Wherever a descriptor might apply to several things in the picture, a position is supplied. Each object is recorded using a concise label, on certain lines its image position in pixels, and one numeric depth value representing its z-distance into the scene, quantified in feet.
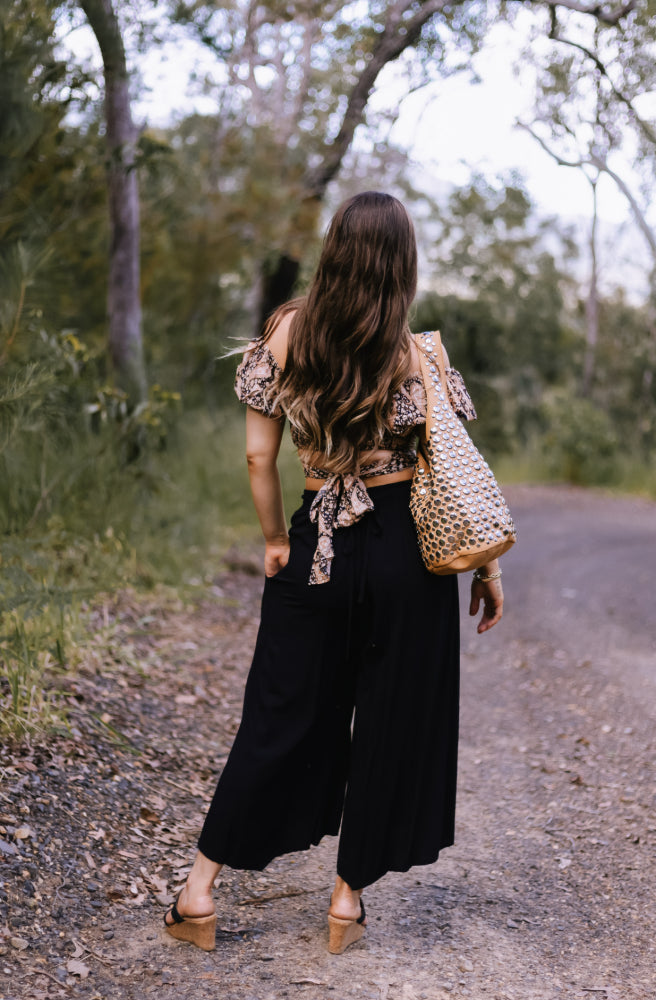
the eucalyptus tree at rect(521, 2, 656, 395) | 31.42
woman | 7.83
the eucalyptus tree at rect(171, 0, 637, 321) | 30.99
